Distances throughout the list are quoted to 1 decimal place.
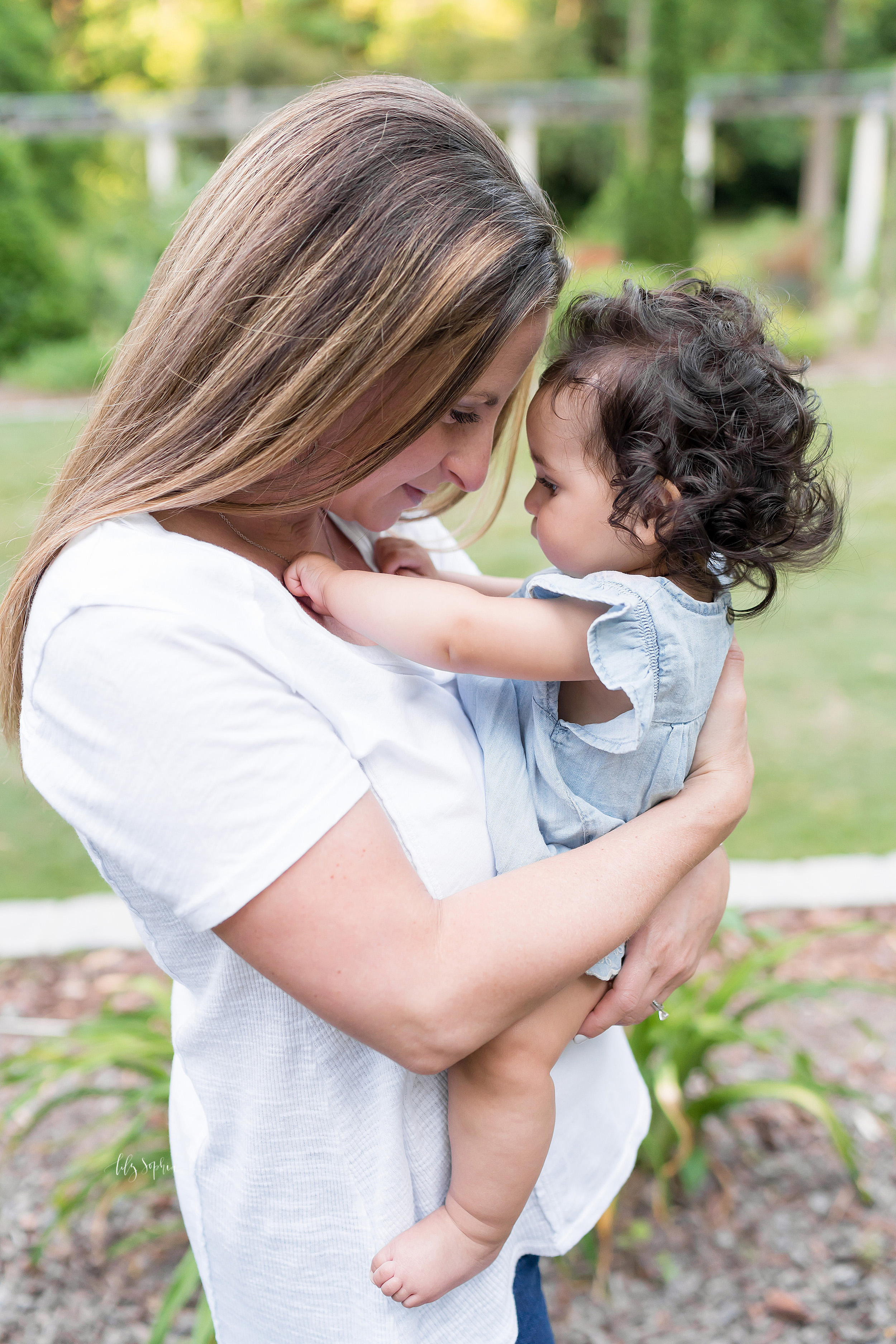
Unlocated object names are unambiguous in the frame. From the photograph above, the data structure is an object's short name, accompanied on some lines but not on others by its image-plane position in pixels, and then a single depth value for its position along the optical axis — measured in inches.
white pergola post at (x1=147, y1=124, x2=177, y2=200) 626.8
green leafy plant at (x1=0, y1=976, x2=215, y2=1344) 90.7
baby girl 47.8
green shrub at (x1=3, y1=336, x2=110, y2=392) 419.2
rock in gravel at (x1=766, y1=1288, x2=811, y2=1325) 85.5
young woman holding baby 38.1
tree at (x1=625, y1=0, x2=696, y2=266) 476.4
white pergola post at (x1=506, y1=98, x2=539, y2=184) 684.7
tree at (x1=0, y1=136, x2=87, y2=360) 461.7
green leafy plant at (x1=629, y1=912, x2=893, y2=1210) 92.0
